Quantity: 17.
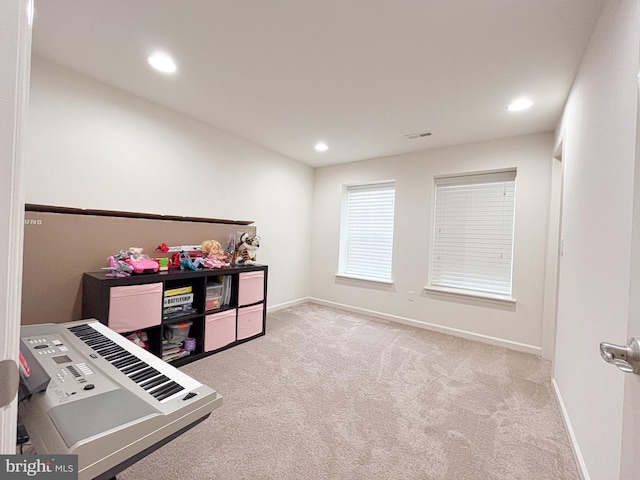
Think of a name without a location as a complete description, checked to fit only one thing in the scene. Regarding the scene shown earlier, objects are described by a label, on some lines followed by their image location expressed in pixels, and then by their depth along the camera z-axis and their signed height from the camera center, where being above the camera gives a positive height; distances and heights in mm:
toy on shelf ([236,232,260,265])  3266 -149
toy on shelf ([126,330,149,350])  2225 -896
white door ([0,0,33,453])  416 +88
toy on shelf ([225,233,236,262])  3260 -157
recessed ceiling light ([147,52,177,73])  1935 +1234
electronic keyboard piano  650 -500
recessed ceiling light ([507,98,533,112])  2316 +1229
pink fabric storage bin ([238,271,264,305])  2957 -588
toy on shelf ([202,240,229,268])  2774 -223
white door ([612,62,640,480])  586 -302
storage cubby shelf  2018 -640
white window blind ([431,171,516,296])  3193 +146
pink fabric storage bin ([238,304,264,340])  2947 -951
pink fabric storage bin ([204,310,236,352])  2636 -961
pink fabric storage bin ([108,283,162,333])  2010 -595
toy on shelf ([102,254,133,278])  2129 -305
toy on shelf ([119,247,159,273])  2207 -256
